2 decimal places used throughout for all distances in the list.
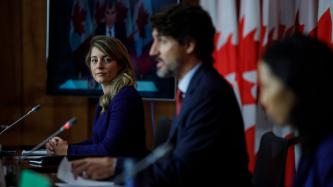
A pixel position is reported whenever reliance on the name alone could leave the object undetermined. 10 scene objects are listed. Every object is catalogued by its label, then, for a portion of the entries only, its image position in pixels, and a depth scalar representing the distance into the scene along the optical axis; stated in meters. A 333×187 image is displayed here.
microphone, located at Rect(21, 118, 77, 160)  3.39
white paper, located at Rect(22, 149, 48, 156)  5.39
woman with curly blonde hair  5.44
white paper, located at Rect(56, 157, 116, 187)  3.77
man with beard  3.45
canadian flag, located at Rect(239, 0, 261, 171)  6.87
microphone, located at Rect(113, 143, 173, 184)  3.24
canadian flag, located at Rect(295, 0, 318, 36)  6.91
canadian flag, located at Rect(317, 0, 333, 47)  6.60
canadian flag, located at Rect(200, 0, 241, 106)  6.97
